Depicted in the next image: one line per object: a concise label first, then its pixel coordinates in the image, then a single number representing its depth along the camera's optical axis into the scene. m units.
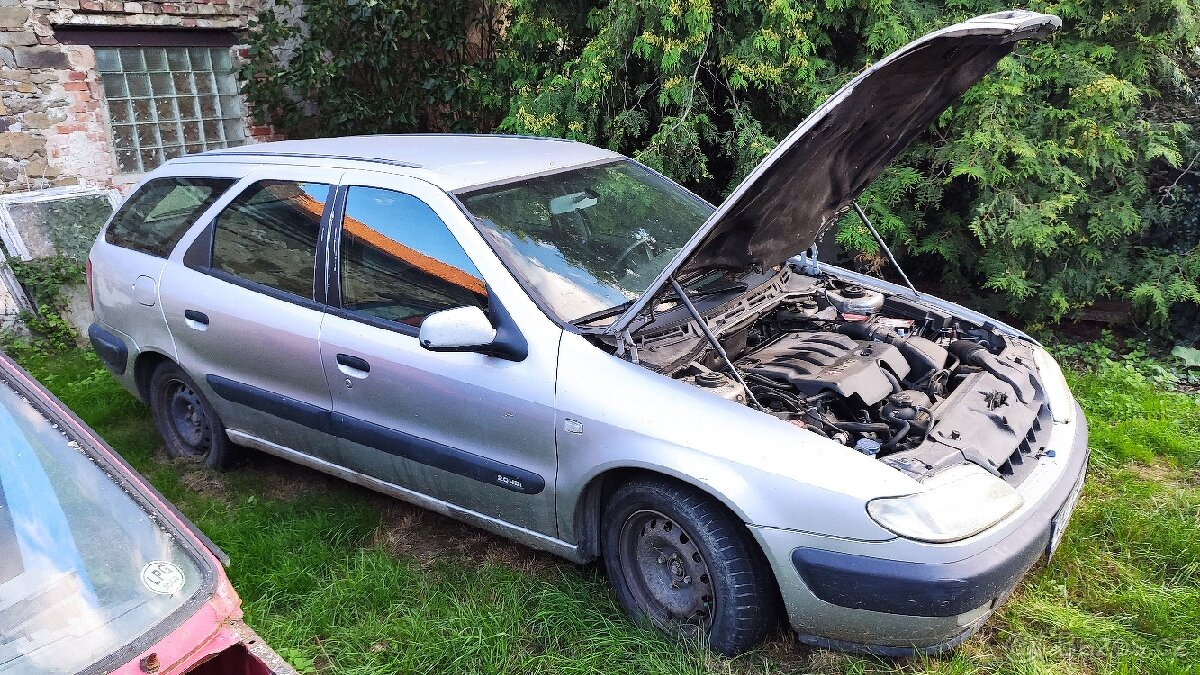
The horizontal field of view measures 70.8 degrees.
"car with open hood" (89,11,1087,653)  2.48
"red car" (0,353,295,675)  1.70
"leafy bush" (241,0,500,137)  7.69
